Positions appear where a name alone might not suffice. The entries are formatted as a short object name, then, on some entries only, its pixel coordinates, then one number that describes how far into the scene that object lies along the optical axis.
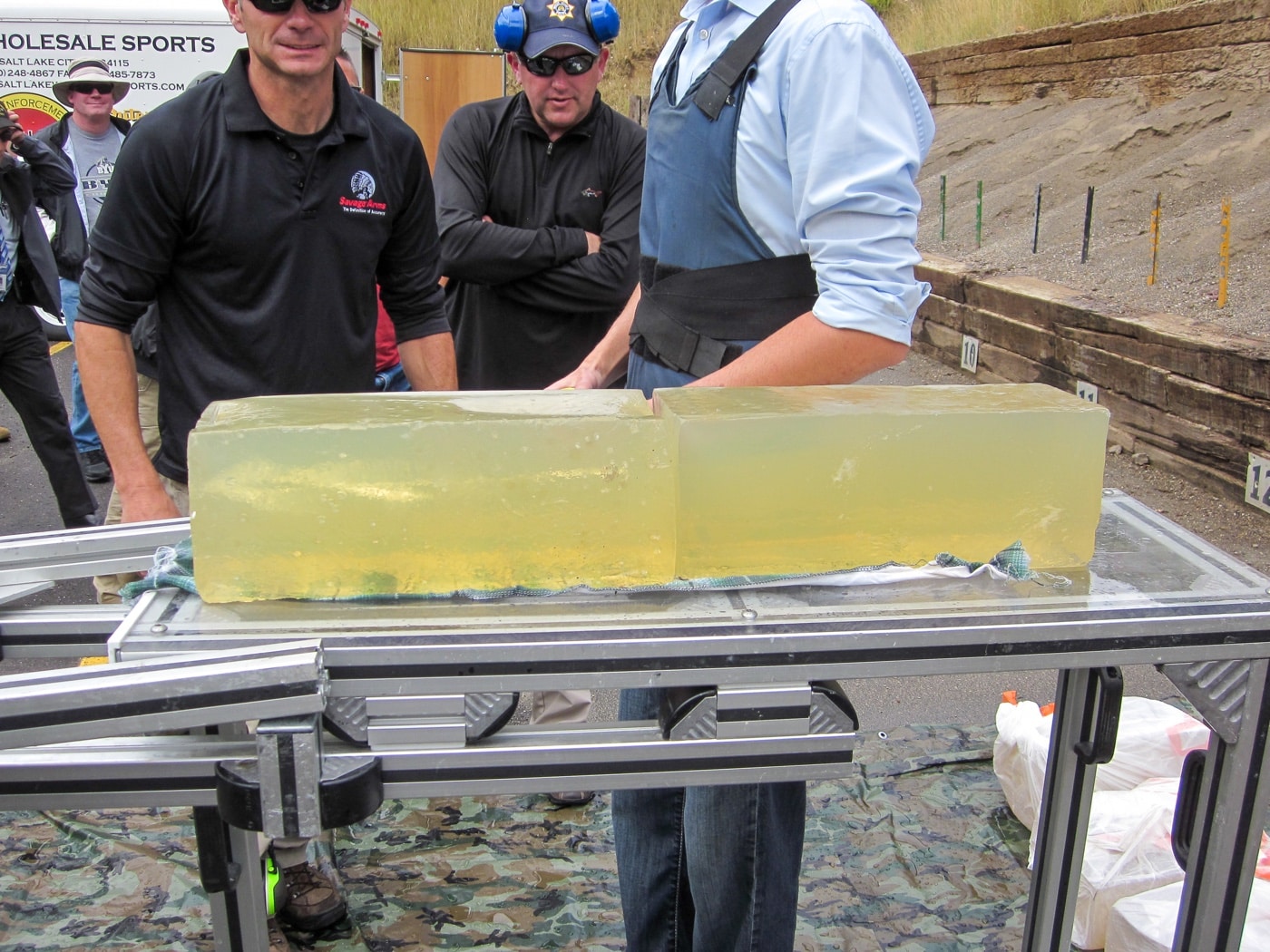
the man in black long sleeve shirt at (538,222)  3.17
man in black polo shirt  2.32
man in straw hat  5.71
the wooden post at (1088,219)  6.86
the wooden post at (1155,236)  6.20
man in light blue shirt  1.64
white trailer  8.32
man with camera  4.61
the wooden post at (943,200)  9.06
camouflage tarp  2.39
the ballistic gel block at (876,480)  1.44
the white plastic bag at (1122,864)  2.29
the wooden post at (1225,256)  5.59
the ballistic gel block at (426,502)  1.35
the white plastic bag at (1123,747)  2.60
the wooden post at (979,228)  8.18
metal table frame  1.27
